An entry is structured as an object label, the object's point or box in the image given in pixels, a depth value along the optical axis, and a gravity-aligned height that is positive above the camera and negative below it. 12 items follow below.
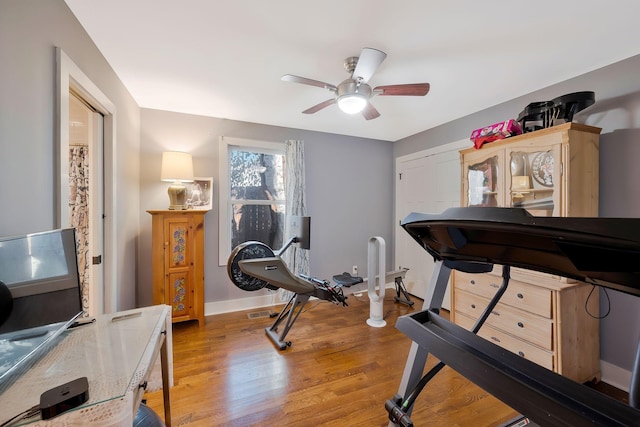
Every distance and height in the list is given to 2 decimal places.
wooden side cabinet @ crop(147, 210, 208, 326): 2.61 -0.53
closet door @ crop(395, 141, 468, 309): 3.22 +0.24
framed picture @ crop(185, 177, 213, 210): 3.03 +0.23
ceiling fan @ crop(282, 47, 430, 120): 1.73 +0.92
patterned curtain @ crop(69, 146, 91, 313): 1.99 +0.05
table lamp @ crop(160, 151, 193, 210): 2.68 +0.42
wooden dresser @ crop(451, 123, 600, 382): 1.83 -0.55
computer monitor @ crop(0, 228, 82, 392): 0.80 -0.30
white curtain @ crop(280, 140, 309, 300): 3.37 +0.26
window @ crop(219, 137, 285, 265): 3.20 +0.25
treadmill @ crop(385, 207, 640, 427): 0.52 -0.15
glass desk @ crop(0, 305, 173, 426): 0.68 -0.53
